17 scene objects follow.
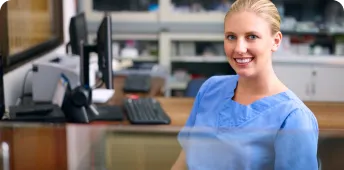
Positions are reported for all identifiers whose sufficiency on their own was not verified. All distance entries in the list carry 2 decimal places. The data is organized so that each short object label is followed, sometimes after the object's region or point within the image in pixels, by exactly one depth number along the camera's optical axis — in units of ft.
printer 9.32
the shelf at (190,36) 14.70
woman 3.97
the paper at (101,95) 9.08
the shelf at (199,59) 14.85
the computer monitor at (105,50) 7.78
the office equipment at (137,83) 10.25
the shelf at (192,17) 14.66
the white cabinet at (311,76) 14.51
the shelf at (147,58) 15.01
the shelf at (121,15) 14.78
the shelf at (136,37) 14.80
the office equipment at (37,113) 7.10
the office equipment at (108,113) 7.89
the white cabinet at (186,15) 14.67
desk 3.64
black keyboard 7.57
